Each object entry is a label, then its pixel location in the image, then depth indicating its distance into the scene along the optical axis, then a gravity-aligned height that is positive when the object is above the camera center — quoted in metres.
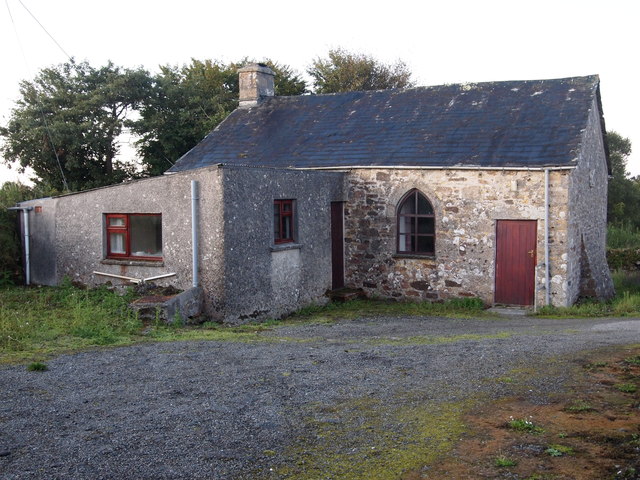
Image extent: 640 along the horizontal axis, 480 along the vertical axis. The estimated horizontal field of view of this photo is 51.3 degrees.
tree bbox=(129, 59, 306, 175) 28.30 +4.18
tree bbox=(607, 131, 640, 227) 34.47 +1.34
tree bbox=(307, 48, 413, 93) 36.50 +7.99
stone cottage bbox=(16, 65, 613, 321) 14.19 +0.04
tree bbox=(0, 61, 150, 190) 27.05 +3.82
